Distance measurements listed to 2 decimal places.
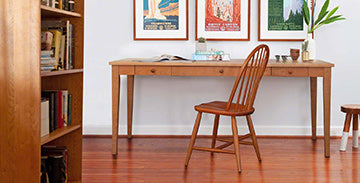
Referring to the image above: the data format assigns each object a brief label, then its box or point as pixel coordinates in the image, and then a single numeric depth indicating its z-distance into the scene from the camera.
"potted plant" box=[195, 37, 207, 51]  4.11
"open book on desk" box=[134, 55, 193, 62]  3.81
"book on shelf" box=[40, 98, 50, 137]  2.43
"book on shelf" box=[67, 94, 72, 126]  2.76
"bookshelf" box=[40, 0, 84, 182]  2.73
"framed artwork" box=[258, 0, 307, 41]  4.32
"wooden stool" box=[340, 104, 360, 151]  3.86
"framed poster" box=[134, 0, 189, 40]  4.36
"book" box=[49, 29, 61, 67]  2.54
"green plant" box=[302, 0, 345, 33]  4.15
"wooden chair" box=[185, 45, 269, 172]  3.20
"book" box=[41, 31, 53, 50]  2.42
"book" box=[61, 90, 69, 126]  2.70
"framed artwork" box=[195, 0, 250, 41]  4.35
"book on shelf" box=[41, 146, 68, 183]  2.59
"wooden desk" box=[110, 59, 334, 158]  3.64
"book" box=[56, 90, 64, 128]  2.64
